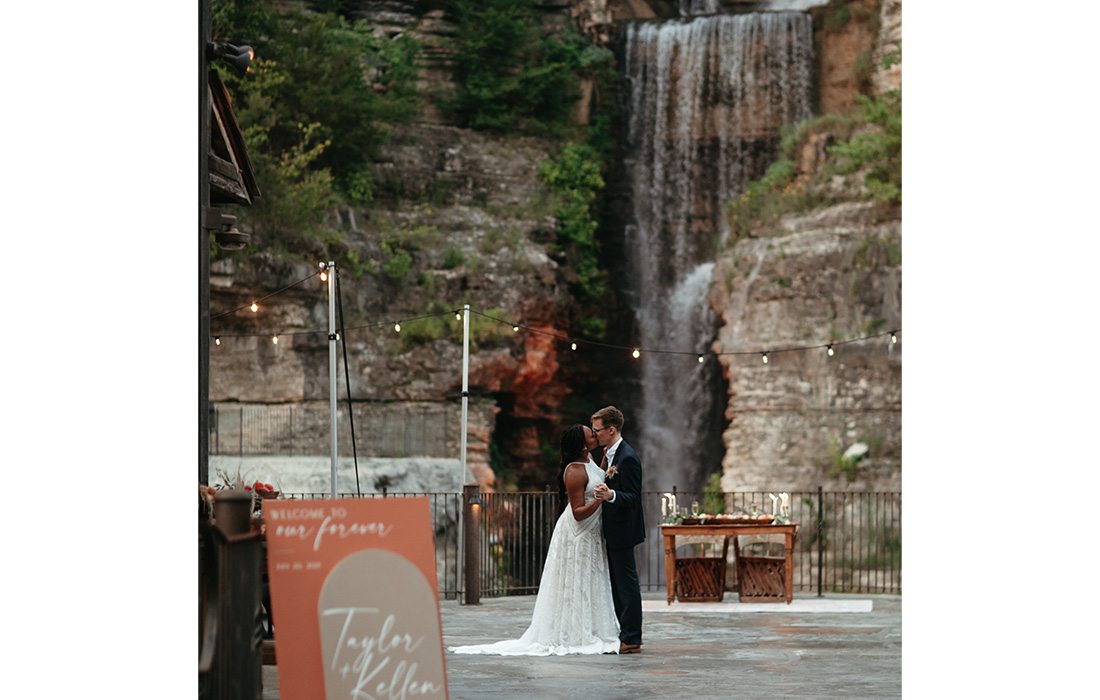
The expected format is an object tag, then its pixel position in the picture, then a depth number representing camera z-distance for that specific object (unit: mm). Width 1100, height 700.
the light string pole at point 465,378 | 19903
